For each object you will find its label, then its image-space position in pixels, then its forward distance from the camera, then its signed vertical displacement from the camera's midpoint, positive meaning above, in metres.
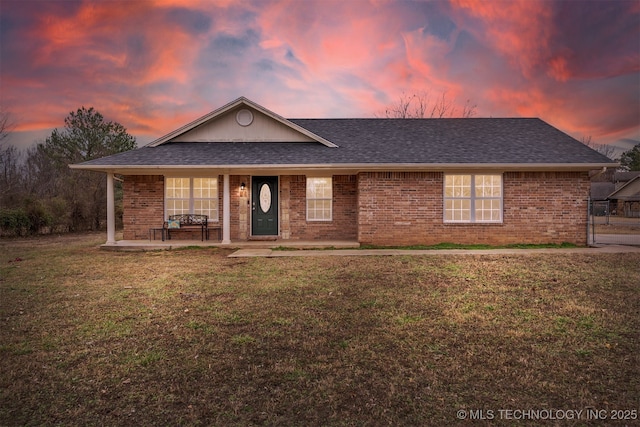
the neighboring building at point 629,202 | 36.33 +0.81
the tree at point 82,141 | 27.23 +5.48
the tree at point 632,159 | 53.28 +8.42
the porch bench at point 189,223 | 12.79 -0.64
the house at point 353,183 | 11.81 +0.95
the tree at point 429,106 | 30.50 +9.47
